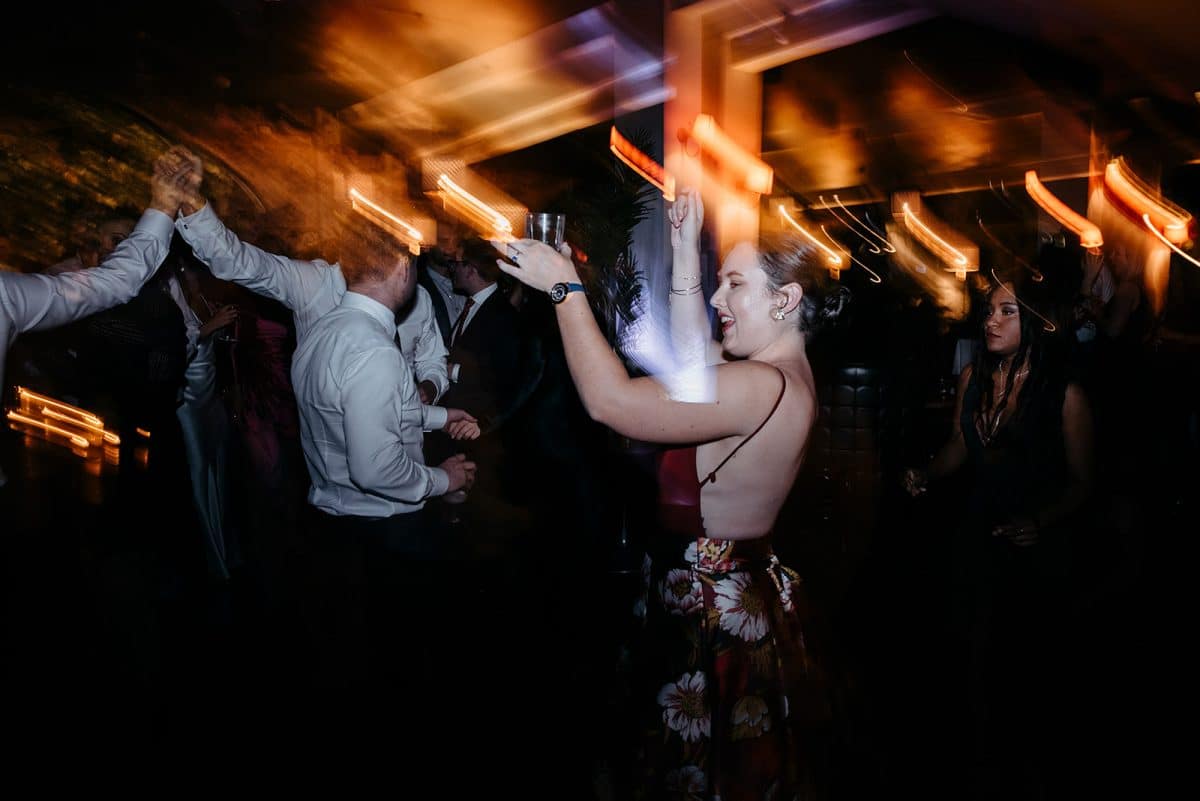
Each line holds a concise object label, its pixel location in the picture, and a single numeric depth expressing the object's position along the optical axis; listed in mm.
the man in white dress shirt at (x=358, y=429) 1956
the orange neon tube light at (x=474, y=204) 2681
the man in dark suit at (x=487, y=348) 2752
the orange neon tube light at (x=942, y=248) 5551
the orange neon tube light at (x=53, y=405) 1763
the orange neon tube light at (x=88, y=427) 1850
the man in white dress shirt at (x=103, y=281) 1648
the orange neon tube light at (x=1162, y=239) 3353
